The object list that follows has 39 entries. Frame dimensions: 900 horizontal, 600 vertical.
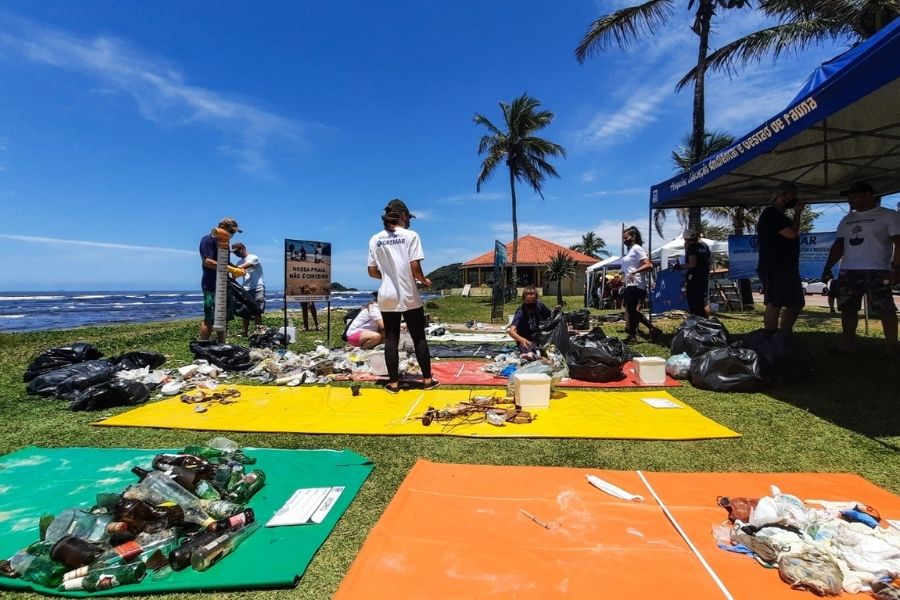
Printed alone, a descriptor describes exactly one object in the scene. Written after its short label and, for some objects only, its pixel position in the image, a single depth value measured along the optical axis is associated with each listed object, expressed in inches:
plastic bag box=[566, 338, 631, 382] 198.8
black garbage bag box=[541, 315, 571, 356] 222.5
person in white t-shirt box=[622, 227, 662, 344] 297.9
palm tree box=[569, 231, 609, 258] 2332.7
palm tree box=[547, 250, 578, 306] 944.3
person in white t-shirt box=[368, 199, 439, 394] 180.1
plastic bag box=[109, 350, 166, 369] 220.1
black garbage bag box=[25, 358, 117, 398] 181.8
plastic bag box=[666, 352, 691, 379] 197.8
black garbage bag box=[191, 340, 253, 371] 232.4
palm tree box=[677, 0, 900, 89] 450.0
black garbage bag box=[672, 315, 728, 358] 207.3
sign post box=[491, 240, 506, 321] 547.8
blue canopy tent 131.3
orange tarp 64.2
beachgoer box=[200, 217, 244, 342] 246.1
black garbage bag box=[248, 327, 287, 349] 298.7
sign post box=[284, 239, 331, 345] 334.0
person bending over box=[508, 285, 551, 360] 238.3
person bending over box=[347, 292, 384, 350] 258.5
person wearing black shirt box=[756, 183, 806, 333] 208.1
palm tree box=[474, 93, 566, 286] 1024.2
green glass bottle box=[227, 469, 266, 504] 89.8
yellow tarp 132.2
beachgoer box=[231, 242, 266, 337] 335.9
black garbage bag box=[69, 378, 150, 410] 163.8
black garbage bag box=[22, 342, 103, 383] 209.6
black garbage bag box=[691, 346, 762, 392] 172.7
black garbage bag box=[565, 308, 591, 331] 357.4
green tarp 66.9
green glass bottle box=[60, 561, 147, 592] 64.6
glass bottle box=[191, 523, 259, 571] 69.4
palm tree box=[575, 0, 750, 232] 480.5
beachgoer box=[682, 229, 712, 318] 290.4
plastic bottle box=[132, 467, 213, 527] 78.4
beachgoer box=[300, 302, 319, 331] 399.5
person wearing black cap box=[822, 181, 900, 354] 186.2
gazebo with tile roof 1455.6
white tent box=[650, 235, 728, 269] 625.6
